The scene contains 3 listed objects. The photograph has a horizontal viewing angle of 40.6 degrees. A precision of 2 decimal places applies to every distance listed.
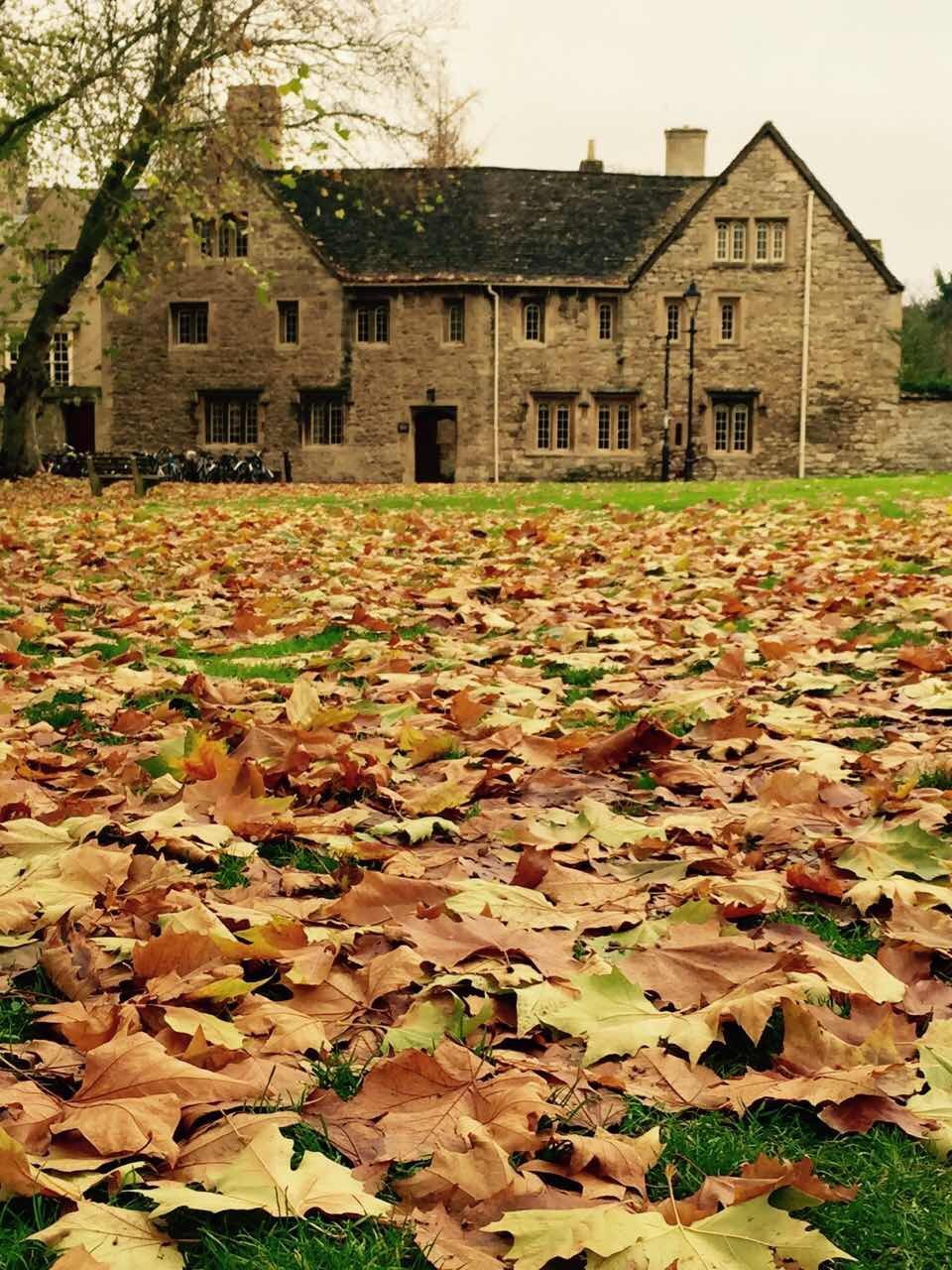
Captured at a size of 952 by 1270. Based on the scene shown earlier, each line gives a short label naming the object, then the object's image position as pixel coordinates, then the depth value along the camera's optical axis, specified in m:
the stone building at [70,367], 44.28
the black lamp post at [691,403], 40.81
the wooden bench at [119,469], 25.28
